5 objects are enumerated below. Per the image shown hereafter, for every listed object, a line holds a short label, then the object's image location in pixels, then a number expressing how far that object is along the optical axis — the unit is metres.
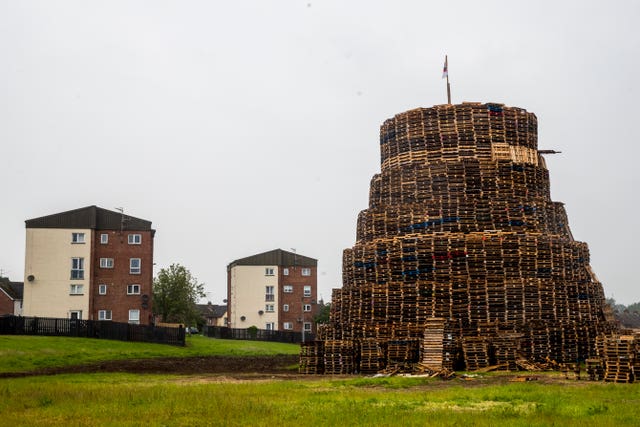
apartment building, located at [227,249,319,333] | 93.31
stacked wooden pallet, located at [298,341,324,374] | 34.22
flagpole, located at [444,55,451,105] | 40.55
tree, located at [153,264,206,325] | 84.19
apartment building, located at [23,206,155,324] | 64.38
